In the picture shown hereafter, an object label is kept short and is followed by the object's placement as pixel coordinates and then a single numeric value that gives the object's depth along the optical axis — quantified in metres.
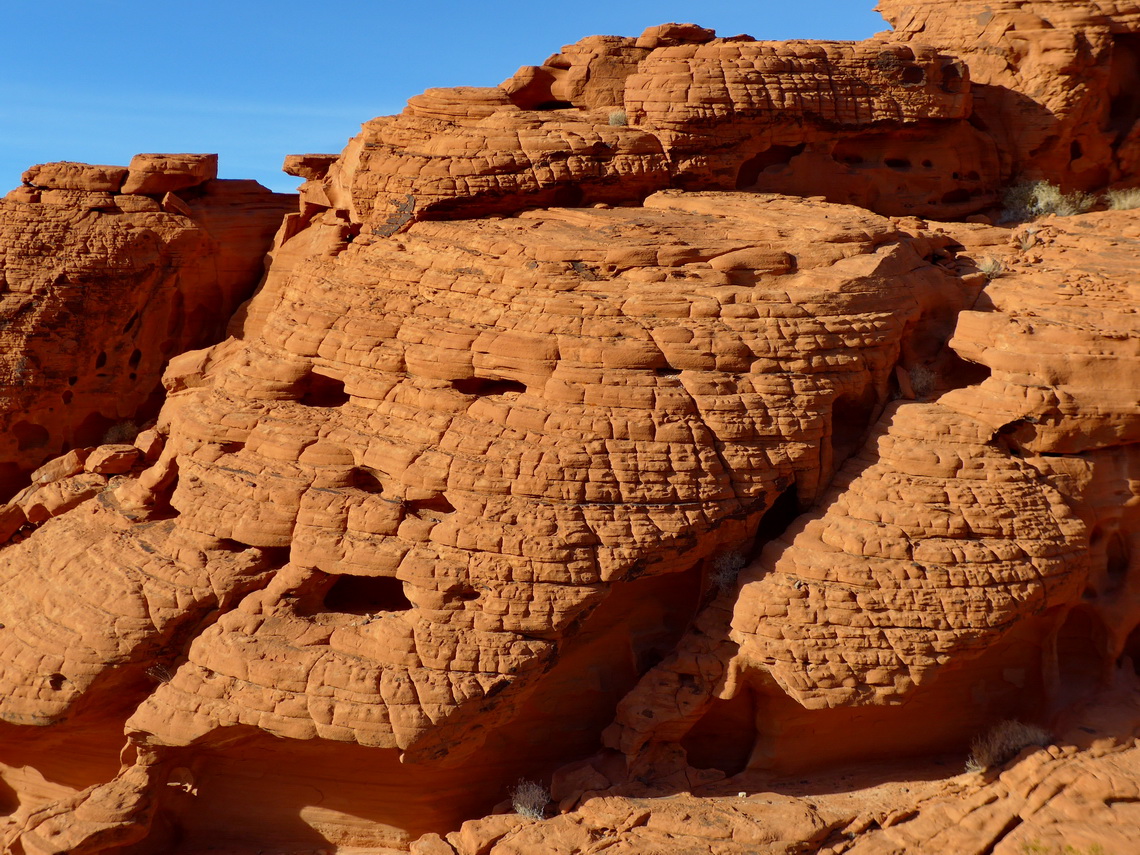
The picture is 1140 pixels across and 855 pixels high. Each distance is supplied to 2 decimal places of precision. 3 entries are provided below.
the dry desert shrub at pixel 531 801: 11.37
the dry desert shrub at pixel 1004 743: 11.73
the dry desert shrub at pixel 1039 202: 16.41
